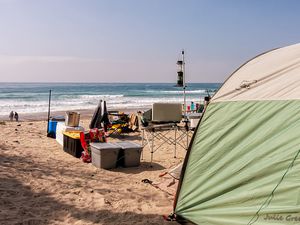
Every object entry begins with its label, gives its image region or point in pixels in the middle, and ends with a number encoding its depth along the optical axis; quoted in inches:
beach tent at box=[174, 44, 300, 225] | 134.6
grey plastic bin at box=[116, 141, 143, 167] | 293.6
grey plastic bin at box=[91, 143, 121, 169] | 285.6
